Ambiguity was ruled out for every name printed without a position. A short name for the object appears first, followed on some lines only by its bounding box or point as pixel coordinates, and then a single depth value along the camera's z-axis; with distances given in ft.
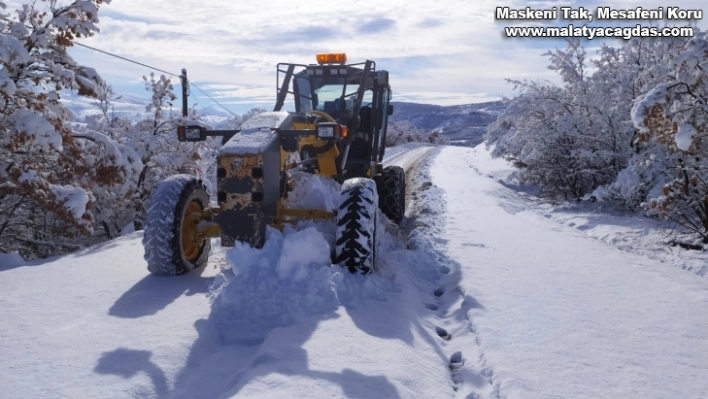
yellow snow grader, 15.69
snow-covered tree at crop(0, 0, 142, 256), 23.20
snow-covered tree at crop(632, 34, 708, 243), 22.22
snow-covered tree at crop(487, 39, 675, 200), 36.29
